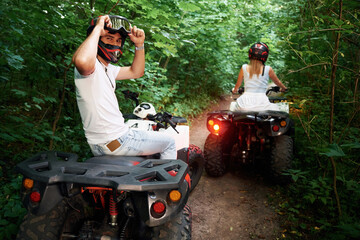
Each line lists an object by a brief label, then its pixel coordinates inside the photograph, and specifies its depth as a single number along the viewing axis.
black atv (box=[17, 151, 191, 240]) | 1.43
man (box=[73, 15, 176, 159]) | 1.79
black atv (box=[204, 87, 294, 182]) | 3.61
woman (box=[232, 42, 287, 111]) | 4.11
